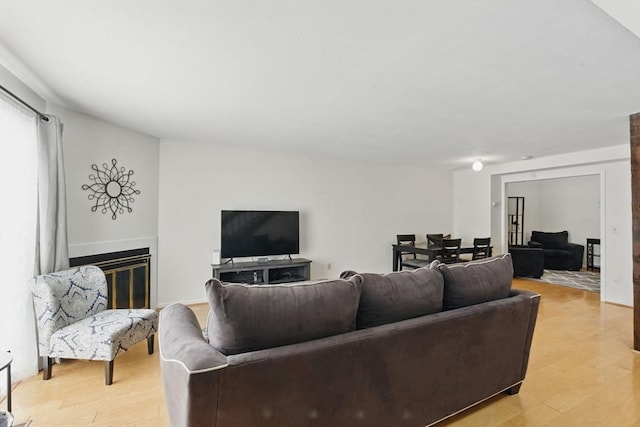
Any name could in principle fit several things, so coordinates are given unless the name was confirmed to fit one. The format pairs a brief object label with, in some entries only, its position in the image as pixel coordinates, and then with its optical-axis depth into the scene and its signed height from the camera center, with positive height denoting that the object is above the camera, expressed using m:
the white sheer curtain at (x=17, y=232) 2.21 -0.17
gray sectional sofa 1.22 -0.64
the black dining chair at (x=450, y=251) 5.02 -0.64
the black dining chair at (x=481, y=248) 5.18 -0.61
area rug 5.49 -1.30
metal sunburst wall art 3.31 +0.25
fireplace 3.26 -0.73
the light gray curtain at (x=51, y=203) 2.51 +0.06
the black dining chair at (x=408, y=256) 5.59 -0.87
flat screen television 4.41 -0.33
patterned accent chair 2.29 -0.90
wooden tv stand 4.24 -0.89
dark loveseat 6.89 -0.92
